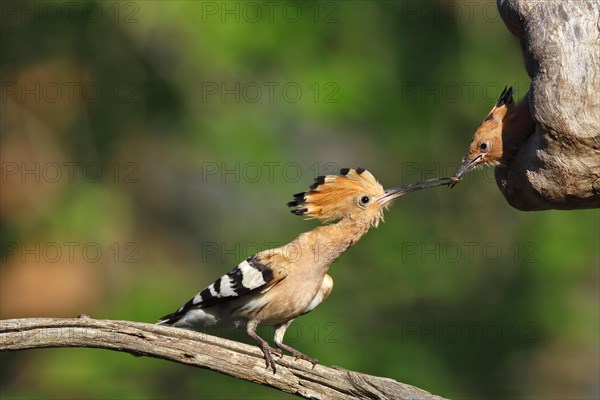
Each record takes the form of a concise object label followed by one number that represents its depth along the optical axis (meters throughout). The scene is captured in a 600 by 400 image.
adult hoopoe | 9.53
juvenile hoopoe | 7.83
